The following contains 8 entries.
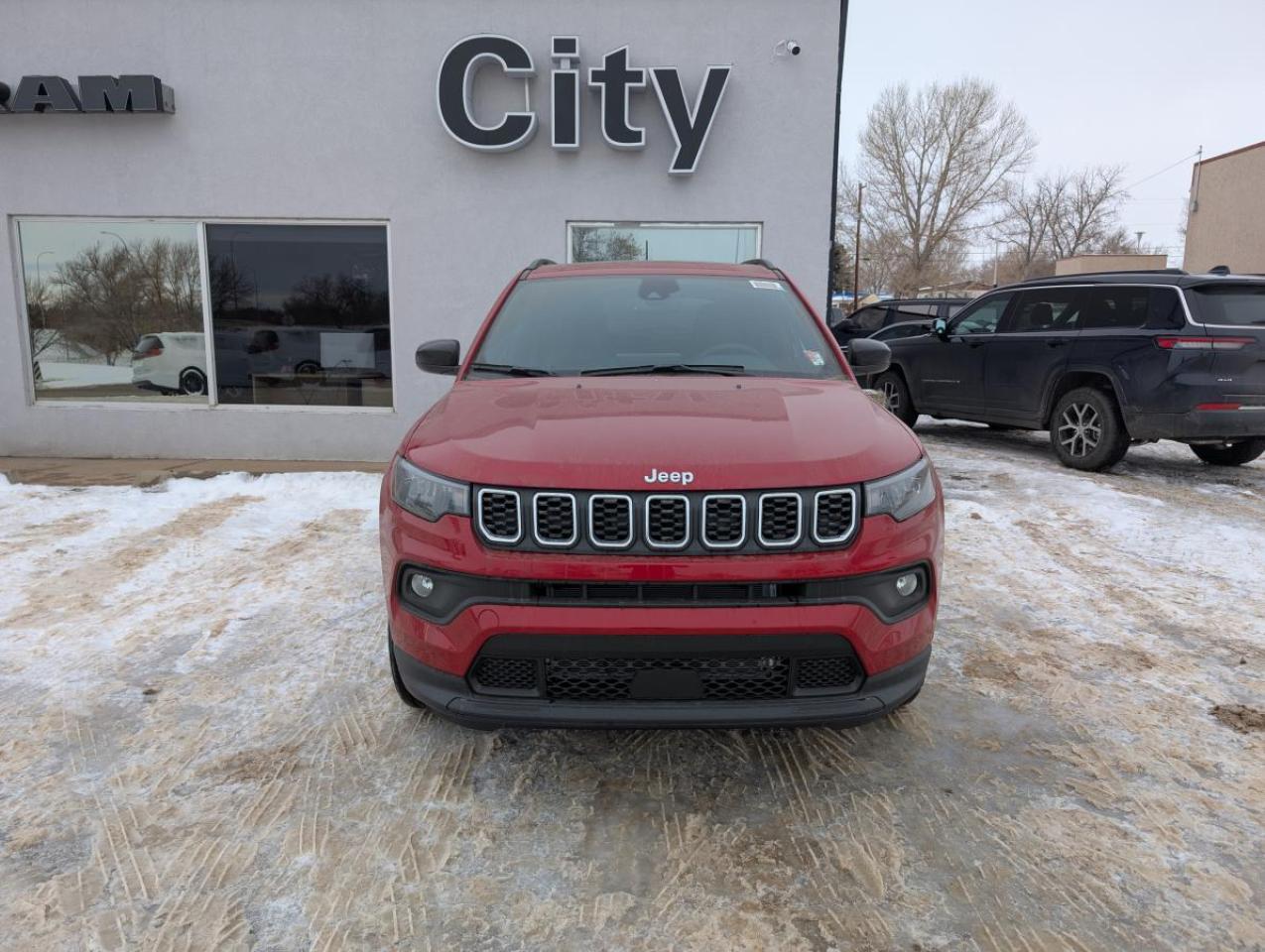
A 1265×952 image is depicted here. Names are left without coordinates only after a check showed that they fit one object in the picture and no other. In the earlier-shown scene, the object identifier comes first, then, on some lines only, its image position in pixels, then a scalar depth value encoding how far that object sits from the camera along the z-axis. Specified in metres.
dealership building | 7.65
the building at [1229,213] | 28.53
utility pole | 45.13
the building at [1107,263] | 41.44
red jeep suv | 2.35
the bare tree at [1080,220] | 58.53
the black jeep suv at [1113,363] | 7.23
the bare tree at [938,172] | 49.28
